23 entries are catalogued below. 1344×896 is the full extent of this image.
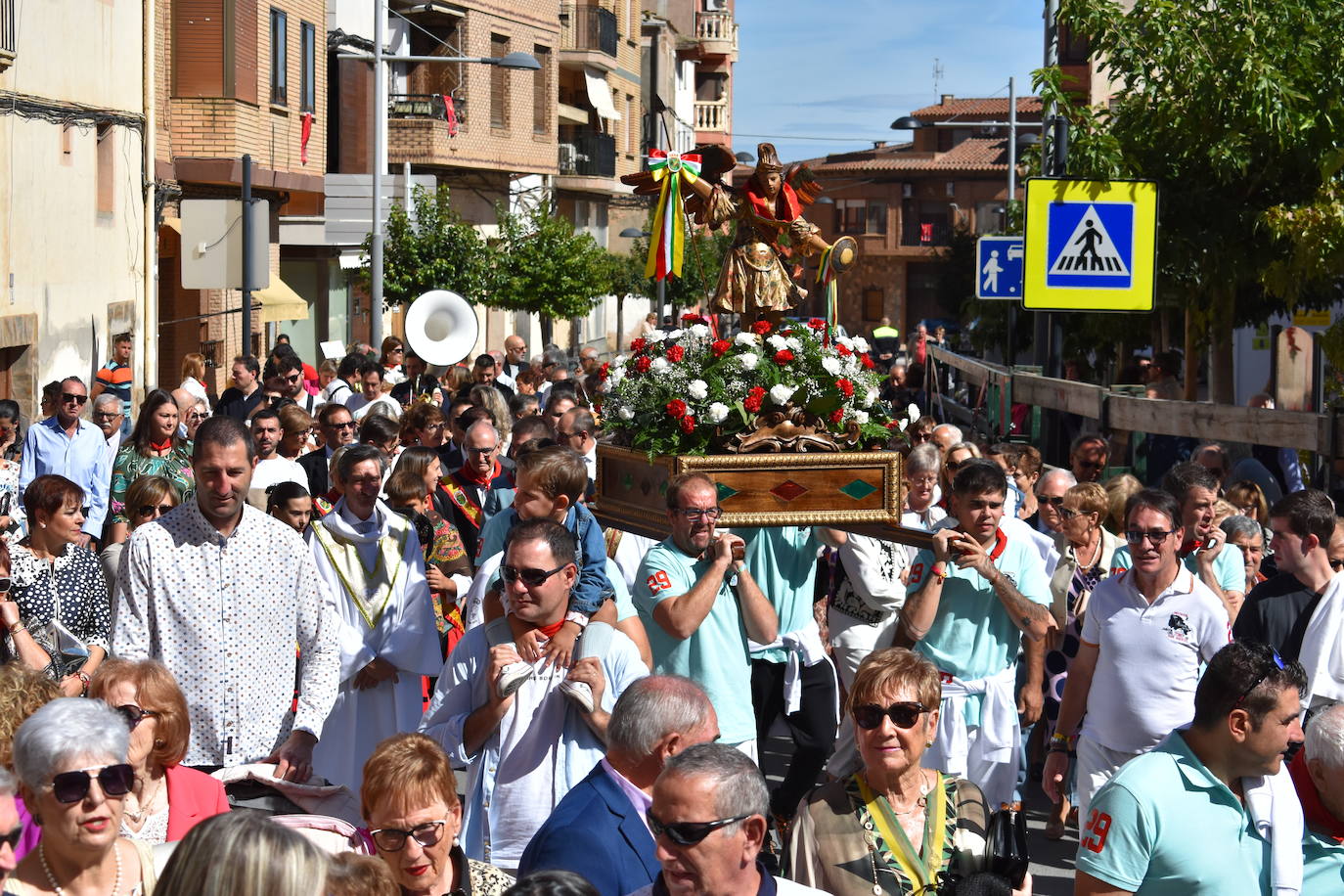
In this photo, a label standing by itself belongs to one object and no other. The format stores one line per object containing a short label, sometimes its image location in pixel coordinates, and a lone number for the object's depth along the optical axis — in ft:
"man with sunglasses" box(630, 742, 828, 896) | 21.82
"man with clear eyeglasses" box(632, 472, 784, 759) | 38.32
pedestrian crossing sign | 70.01
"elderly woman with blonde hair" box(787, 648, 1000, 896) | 26.37
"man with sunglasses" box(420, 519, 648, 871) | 30.88
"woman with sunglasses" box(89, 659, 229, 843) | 28.32
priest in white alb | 41.33
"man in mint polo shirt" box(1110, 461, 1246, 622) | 46.06
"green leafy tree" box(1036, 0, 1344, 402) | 77.27
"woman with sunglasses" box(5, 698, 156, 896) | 23.37
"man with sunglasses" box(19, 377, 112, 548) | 65.34
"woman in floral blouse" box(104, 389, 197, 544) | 57.31
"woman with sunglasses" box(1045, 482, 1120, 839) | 48.26
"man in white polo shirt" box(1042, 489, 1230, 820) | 39.31
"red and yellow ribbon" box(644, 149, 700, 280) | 48.61
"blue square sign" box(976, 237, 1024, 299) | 92.65
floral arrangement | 43.17
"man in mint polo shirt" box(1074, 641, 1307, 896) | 26.53
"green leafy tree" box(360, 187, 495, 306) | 173.38
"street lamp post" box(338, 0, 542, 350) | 146.65
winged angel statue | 48.84
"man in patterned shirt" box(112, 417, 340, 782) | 34.76
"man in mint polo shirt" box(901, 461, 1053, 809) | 40.86
